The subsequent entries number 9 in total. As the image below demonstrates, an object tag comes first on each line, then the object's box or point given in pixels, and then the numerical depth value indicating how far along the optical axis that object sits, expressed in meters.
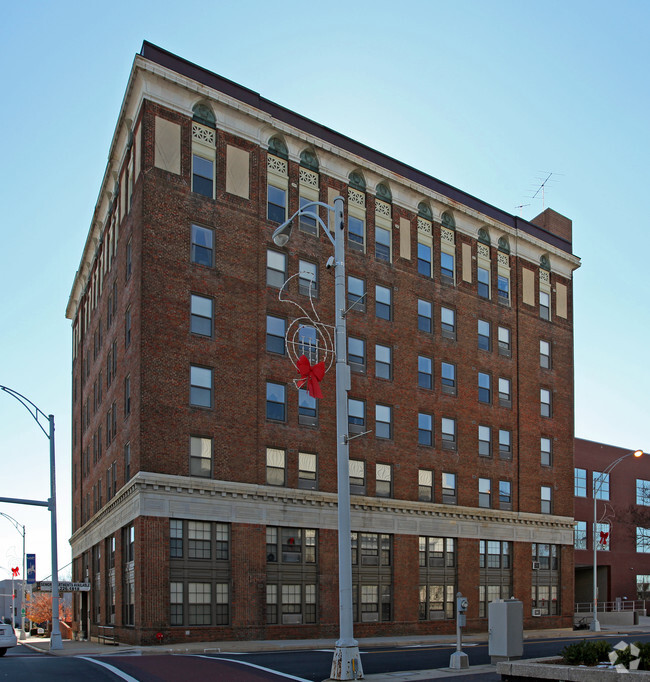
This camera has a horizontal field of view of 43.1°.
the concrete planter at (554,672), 13.79
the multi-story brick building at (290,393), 34.22
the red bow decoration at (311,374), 19.25
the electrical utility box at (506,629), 20.11
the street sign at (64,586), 34.99
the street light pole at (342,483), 16.38
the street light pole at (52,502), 33.84
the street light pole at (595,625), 45.97
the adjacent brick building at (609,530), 62.06
